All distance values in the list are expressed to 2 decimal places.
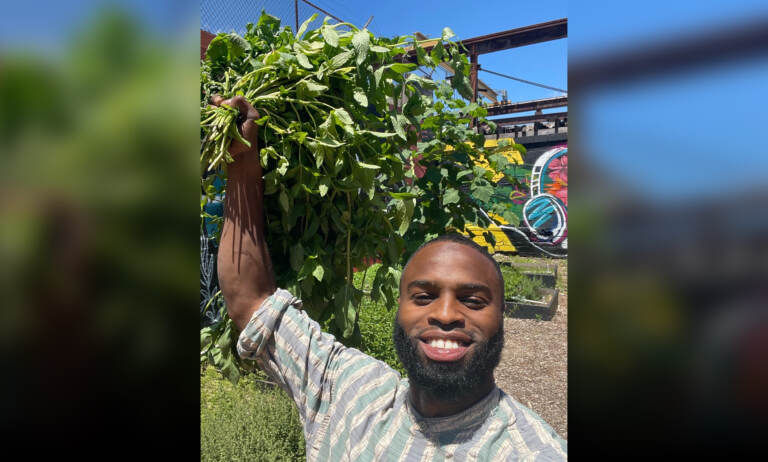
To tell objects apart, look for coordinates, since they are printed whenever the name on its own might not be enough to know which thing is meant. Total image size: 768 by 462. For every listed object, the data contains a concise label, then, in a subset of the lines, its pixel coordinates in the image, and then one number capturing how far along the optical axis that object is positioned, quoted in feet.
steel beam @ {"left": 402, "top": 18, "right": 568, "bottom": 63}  22.04
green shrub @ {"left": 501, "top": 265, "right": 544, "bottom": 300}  28.77
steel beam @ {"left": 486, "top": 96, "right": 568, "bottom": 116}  40.11
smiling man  4.14
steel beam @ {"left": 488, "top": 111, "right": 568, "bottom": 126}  41.27
